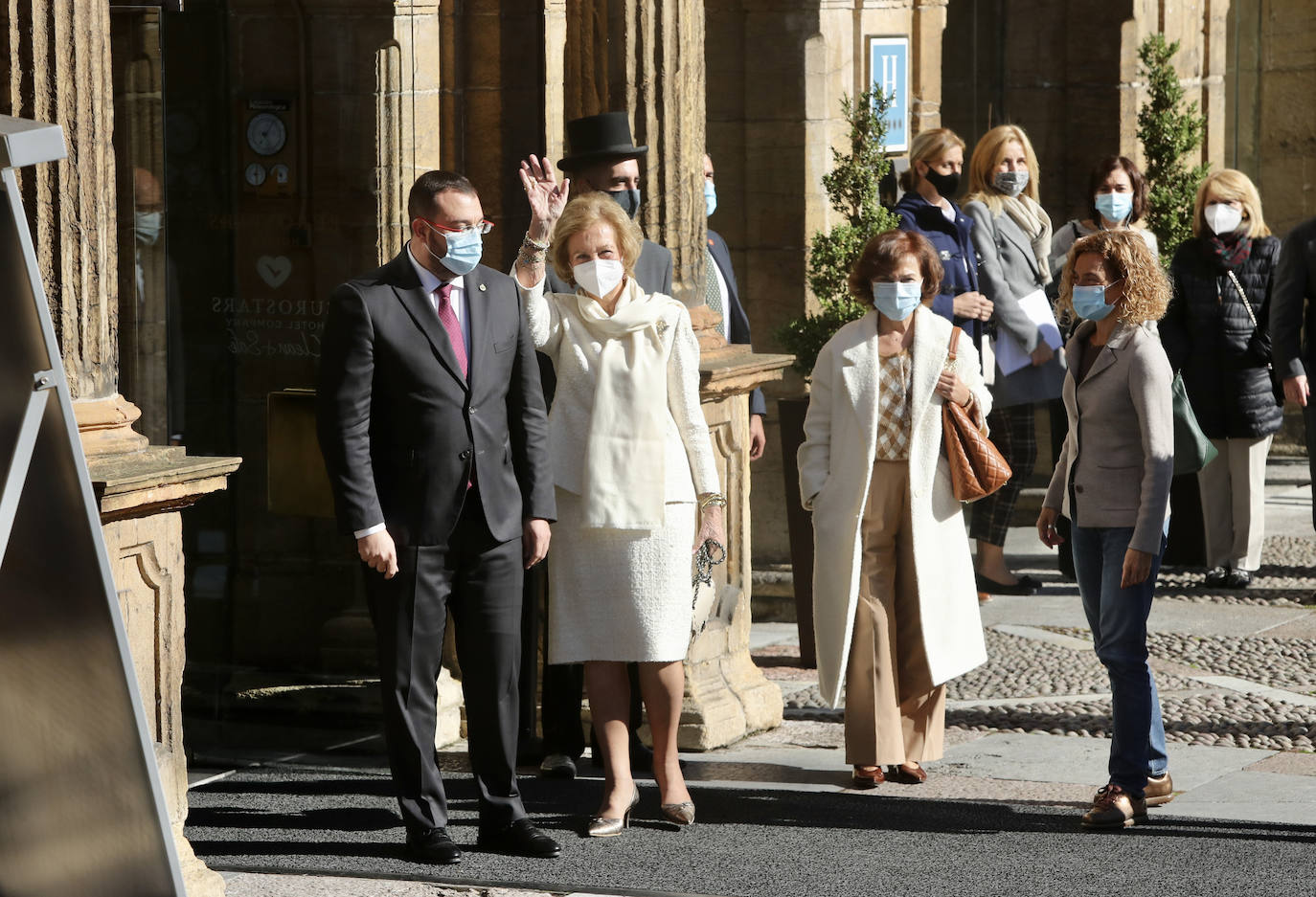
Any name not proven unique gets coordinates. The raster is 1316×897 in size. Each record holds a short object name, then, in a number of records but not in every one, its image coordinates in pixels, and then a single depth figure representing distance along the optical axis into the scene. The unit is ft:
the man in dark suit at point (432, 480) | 38.50
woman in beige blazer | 40.50
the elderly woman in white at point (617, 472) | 41.65
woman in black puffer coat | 68.54
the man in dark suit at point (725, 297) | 56.03
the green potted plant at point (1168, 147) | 77.15
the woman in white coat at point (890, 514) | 44.55
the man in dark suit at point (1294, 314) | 63.21
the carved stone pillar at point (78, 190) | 33.47
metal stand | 26.35
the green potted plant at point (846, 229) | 62.59
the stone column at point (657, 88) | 50.14
